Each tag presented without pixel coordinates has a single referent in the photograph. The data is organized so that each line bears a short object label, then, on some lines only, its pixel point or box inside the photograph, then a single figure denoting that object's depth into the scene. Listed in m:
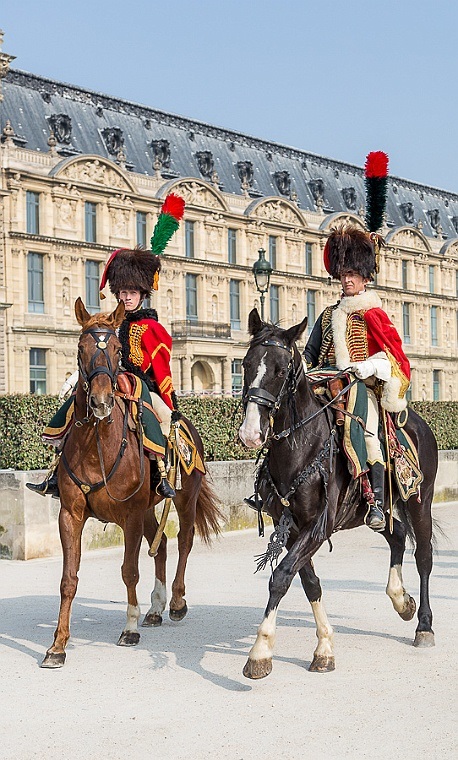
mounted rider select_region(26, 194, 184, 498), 8.23
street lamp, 21.64
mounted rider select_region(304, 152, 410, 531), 7.18
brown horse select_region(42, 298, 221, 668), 6.77
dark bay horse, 5.94
